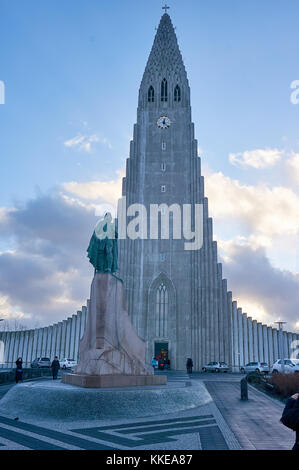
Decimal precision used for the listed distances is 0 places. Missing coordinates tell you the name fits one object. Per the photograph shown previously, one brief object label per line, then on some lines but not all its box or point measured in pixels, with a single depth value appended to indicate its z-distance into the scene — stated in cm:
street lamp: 3064
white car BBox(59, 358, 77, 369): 4134
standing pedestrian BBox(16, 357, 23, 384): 2242
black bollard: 1606
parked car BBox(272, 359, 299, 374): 2948
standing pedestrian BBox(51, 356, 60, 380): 2311
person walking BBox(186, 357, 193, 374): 3268
